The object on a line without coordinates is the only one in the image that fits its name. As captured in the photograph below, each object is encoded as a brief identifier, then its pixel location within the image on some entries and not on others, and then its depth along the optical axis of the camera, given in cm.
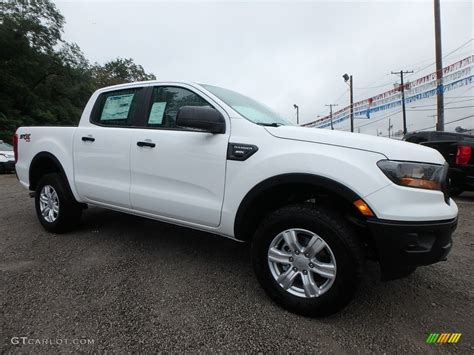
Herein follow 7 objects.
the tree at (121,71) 4412
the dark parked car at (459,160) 598
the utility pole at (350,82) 3534
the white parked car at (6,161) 1146
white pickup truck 206
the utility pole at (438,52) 1441
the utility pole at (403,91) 1852
